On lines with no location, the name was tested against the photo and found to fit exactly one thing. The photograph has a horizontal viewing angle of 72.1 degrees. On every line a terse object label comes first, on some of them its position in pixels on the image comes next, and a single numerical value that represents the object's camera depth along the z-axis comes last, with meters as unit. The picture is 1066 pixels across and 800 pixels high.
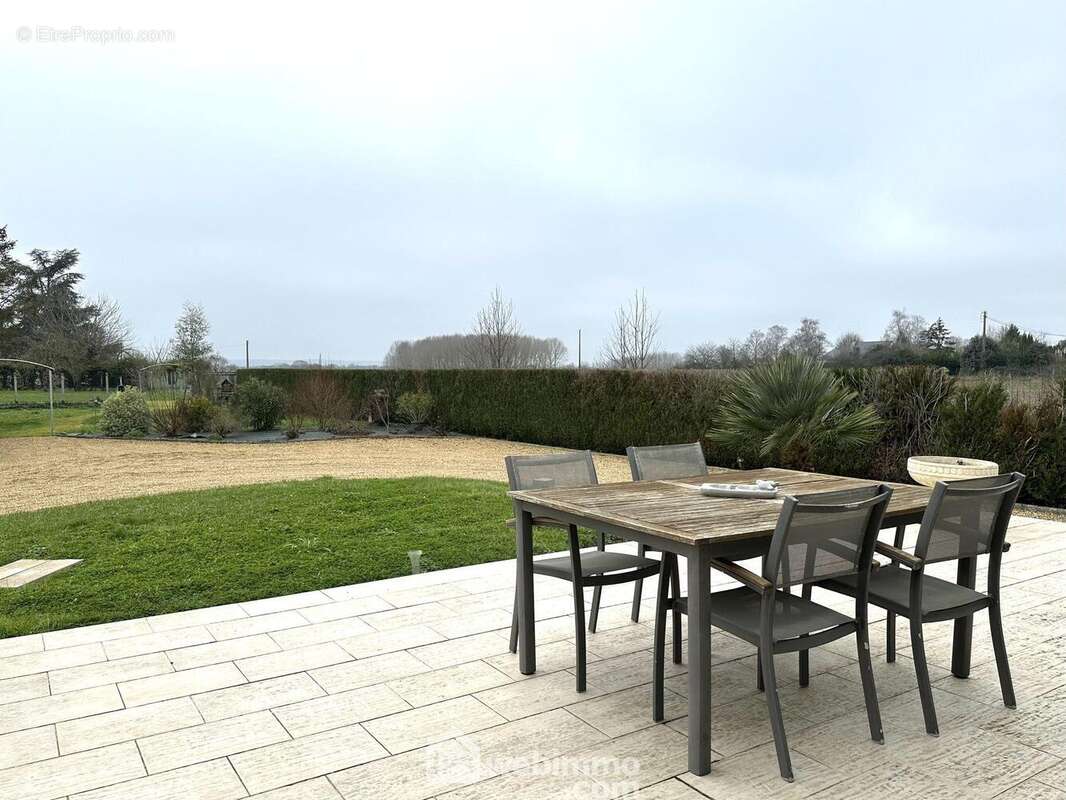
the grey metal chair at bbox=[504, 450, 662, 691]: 2.86
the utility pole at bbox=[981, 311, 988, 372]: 16.37
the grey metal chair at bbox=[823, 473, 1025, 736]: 2.47
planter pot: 6.23
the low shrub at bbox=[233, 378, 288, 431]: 15.70
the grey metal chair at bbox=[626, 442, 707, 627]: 3.68
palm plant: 8.55
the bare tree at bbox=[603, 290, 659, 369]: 20.25
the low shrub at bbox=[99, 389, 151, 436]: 15.31
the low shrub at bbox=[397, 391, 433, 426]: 16.75
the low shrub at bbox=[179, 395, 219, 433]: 15.14
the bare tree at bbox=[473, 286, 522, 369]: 22.38
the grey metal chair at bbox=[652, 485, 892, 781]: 2.18
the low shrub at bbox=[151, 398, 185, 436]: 15.08
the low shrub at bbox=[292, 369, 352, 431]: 16.05
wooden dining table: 2.21
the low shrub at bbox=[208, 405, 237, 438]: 15.16
